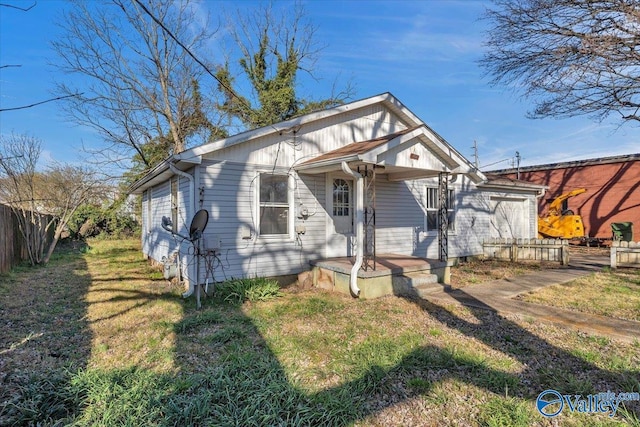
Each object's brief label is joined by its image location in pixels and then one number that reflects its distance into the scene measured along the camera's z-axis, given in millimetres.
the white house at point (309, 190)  6523
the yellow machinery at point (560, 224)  15047
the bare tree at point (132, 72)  13977
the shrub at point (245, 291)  6309
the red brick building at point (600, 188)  15586
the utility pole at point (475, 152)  31775
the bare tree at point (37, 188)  10711
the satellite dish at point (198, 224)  5840
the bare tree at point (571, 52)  8930
